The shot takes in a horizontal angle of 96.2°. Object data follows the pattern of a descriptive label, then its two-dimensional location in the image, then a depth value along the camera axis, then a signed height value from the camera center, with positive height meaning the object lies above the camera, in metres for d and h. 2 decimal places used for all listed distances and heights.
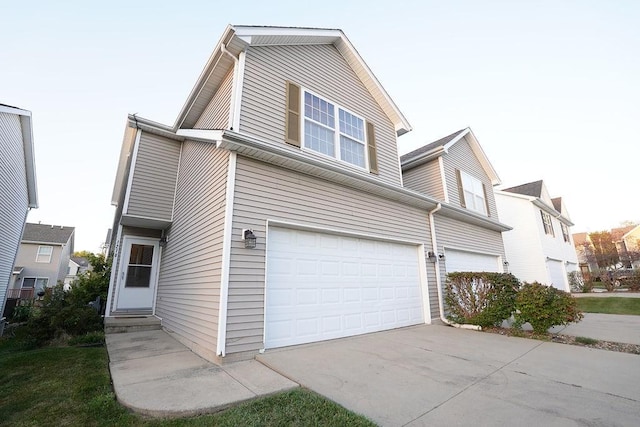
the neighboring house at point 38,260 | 21.64 +2.07
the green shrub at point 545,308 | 5.99 -0.61
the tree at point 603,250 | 28.58 +3.19
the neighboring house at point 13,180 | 9.41 +4.11
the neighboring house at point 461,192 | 9.58 +3.30
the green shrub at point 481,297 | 6.88 -0.44
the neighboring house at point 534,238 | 17.31 +2.54
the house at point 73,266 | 36.43 +2.55
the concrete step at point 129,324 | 7.09 -0.96
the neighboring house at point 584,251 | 29.08 +3.28
